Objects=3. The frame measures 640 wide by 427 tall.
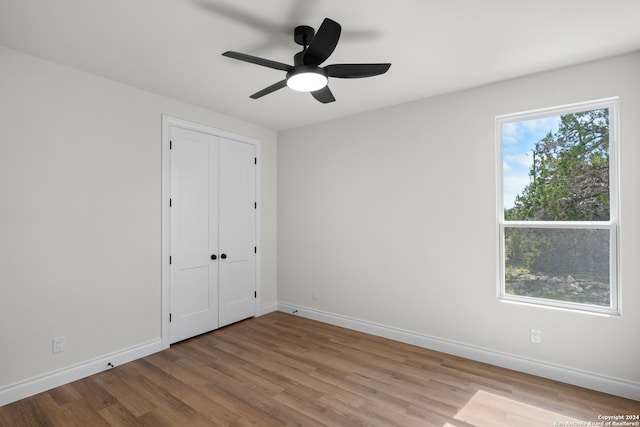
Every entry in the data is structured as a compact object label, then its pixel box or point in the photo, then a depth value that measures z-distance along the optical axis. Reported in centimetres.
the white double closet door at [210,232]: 351
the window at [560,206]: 258
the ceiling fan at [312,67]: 191
